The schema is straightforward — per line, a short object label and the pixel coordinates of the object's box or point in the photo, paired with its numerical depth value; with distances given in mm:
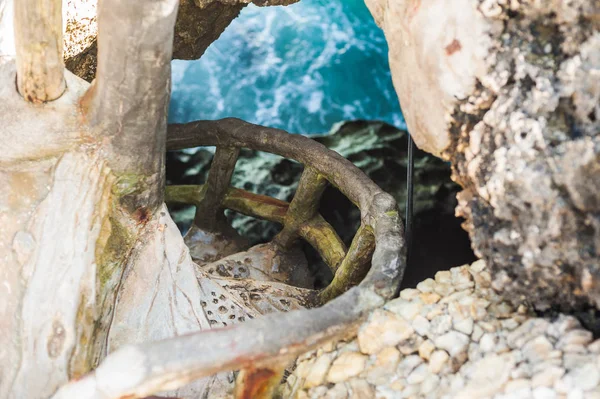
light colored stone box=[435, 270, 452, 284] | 1678
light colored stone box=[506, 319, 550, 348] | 1401
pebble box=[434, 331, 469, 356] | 1456
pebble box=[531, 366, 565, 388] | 1272
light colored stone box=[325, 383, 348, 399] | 1517
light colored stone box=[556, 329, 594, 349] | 1338
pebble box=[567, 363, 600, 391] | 1227
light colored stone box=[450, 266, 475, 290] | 1642
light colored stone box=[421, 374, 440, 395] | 1420
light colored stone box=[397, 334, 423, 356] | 1515
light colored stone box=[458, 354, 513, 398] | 1337
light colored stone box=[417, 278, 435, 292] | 1647
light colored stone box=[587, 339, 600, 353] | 1302
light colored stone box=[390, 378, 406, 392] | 1457
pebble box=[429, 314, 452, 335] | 1515
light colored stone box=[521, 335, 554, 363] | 1341
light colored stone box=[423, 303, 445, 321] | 1558
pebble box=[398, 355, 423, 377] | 1486
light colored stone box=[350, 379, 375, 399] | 1479
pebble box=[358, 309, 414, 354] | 1537
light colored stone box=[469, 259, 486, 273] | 1660
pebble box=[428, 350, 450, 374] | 1454
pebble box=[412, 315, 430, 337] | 1531
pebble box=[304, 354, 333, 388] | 1575
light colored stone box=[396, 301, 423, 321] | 1570
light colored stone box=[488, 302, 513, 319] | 1504
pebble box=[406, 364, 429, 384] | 1455
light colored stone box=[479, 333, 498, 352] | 1429
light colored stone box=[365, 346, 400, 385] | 1492
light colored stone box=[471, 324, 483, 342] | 1465
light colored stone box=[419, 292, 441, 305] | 1604
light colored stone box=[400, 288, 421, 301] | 1633
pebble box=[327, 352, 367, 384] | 1532
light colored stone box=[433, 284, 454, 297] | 1628
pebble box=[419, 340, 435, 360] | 1484
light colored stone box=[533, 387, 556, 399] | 1252
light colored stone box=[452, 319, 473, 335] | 1488
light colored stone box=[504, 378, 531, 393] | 1294
